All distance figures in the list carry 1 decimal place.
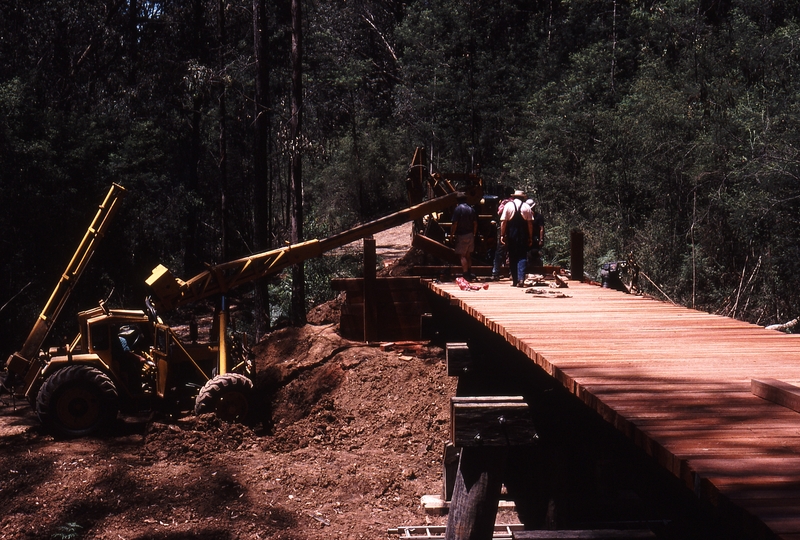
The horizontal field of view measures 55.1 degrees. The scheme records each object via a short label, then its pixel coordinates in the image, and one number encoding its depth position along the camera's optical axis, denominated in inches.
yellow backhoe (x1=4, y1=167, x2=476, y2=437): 536.4
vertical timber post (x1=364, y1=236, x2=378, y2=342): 603.5
